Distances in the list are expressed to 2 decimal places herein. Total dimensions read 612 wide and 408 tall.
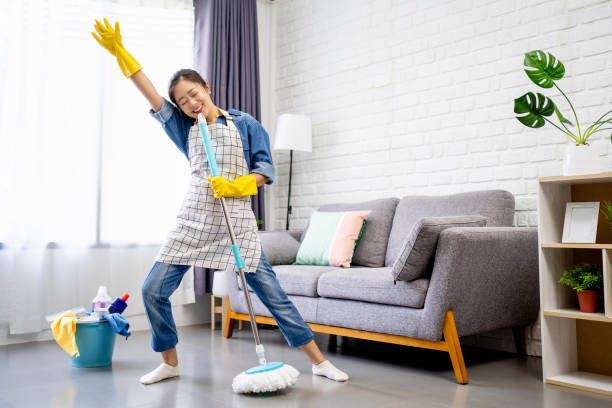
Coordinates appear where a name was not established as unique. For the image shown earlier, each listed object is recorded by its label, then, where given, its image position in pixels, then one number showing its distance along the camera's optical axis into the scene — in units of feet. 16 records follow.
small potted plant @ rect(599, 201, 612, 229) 7.87
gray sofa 7.75
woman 7.27
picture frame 7.55
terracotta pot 7.49
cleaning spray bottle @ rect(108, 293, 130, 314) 9.11
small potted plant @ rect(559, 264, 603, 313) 7.49
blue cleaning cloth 8.66
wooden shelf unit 7.73
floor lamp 13.01
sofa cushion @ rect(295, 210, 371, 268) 10.68
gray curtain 13.42
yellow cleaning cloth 8.51
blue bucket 8.70
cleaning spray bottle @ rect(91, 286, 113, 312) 9.04
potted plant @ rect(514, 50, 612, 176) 7.64
